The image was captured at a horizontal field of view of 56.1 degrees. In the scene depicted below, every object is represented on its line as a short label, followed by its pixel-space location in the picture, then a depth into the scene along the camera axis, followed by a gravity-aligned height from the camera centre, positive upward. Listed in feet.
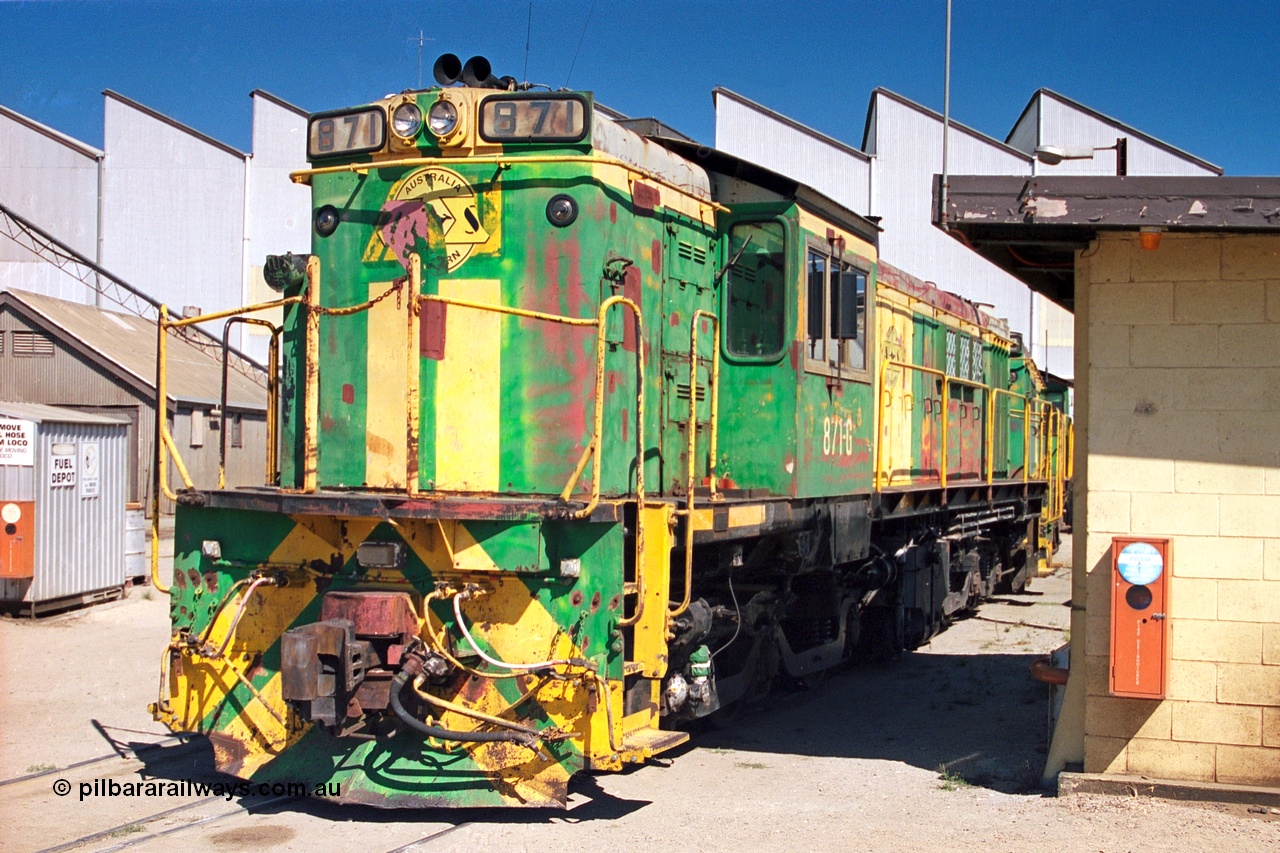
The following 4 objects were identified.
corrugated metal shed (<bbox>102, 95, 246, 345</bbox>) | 97.60 +19.41
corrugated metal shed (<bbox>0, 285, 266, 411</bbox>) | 71.56 +6.24
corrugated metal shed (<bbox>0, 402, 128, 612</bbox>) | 40.93 -2.16
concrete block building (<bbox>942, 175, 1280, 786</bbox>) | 20.29 +0.02
